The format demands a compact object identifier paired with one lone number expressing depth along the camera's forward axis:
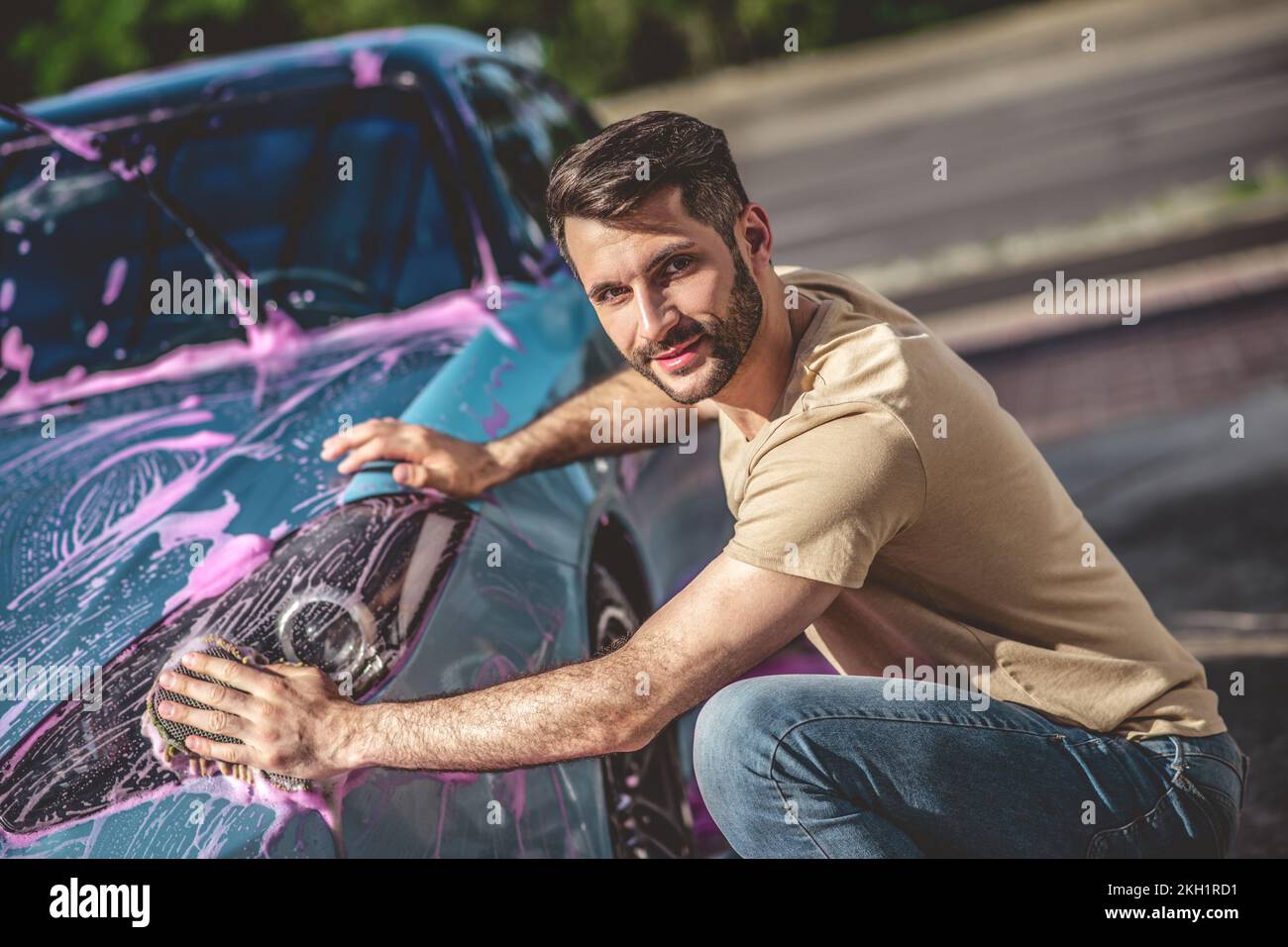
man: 1.93
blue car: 1.89
